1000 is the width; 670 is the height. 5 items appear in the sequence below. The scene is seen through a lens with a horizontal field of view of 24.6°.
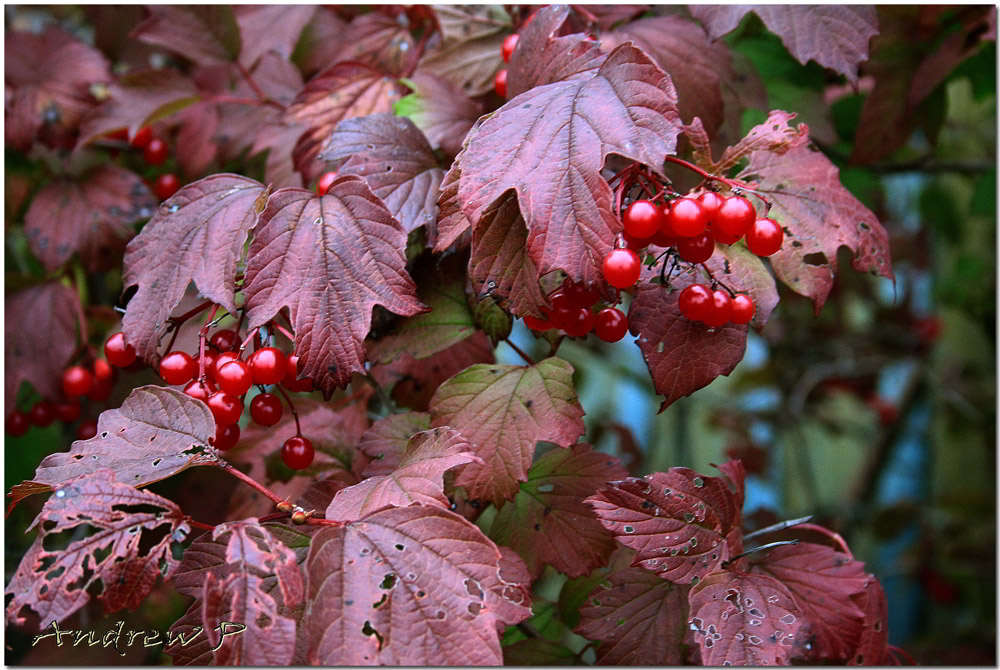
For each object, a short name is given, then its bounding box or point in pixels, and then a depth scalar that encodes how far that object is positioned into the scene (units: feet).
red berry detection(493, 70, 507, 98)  1.86
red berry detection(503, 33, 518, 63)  1.88
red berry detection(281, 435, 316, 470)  1.82
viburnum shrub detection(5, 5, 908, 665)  1.65
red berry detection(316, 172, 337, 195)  1.82
